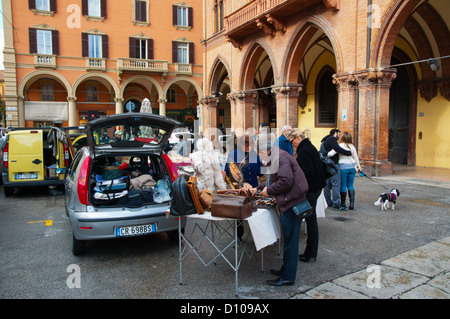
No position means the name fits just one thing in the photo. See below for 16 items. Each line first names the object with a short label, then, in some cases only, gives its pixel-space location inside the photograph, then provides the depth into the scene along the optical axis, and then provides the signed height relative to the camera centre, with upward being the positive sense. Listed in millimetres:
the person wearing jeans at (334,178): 7841 -976
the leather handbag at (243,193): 4099 -681
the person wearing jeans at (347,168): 7922 -733
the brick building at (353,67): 12234 +3076
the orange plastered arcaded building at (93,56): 28781 +7298
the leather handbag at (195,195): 4141 -693
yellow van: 9633 -595
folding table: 4023 -1079
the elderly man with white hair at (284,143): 6332 -124
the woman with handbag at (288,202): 4070 -772
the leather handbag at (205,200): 4223 -766
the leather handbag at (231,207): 3832 -783
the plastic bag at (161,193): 5355 -875
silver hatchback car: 4848 -862
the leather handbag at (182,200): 4145 -758
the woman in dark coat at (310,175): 4715 -539
